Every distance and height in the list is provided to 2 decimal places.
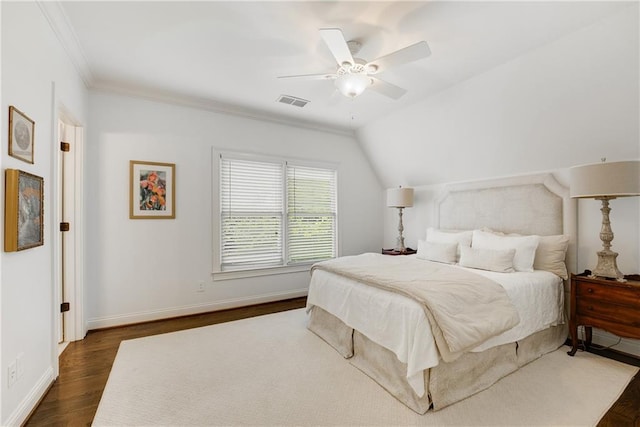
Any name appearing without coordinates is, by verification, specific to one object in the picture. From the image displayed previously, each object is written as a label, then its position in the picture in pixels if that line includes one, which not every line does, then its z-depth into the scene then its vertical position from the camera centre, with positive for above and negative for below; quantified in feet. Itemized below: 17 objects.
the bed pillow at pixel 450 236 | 11.83 -0.98
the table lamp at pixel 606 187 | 7.70 +0.71
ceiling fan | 6.57 +3.82
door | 9.87 -0.46
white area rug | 6.04 -4.19
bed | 6.29 -2.26
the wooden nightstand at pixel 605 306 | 7.51 -2.54
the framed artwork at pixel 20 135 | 5.65 +1.67
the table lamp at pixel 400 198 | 15.17 +0.83
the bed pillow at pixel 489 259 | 9.47 -1.53
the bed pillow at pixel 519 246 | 9.64 -1.13
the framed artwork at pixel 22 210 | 5.50 +0.13
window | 13.51 +0.14
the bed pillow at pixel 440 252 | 11.49 -1.53
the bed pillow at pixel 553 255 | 9.49 -1.38
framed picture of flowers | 11.44 +1.03
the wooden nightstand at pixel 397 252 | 15.18 -2.01
